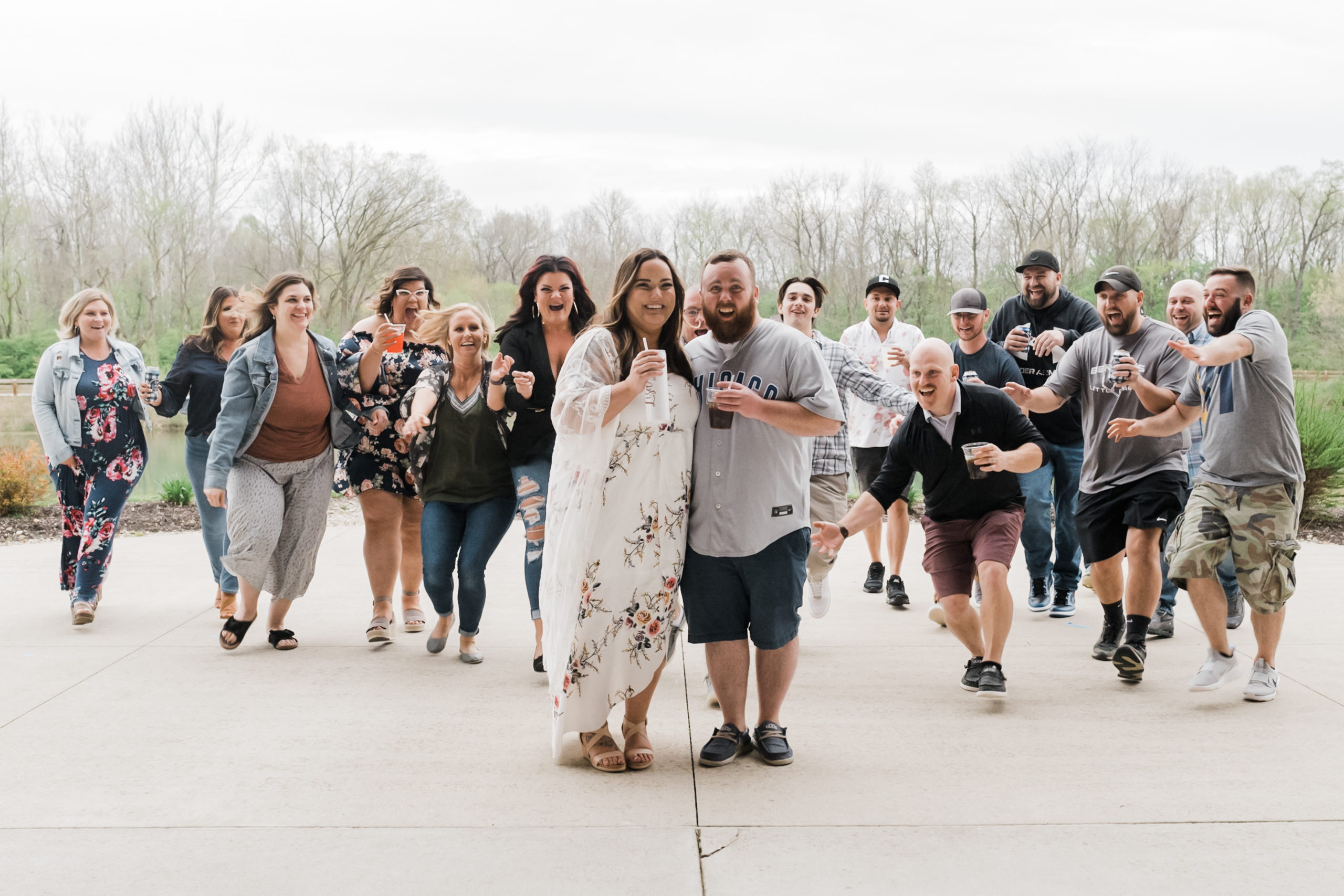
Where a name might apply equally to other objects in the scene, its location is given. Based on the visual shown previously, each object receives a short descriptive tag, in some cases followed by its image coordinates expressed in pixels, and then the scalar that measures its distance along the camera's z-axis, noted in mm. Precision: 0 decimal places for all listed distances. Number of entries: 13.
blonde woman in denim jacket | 5793
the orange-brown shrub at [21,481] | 9375
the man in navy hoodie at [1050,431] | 6195
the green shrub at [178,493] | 10461
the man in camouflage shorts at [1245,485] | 4383
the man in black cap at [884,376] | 6598
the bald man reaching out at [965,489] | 4391
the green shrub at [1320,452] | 9055
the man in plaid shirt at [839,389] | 5391
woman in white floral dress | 3520
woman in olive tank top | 4992
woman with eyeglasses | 5484
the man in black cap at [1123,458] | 4883
